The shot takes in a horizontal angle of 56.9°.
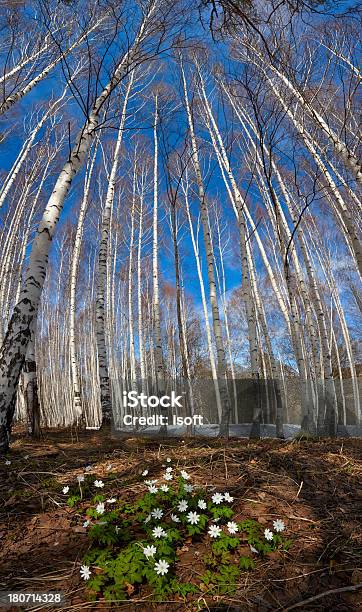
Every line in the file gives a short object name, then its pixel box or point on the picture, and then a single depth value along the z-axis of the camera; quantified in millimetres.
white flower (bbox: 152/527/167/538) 1602
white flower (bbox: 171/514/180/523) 1777
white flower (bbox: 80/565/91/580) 1403
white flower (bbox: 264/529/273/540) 1628
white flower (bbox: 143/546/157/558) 1485
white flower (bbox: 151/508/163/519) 1768
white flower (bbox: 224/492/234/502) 1870
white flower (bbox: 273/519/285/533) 1680
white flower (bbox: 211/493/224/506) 1845
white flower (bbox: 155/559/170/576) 1399
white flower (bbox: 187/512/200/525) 1714
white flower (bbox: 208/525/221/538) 1640
